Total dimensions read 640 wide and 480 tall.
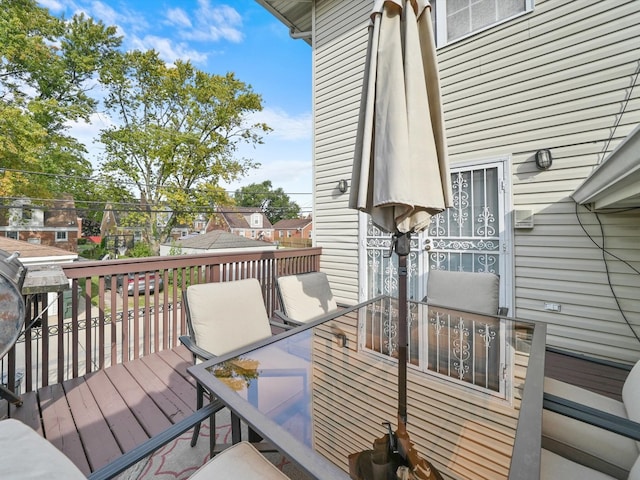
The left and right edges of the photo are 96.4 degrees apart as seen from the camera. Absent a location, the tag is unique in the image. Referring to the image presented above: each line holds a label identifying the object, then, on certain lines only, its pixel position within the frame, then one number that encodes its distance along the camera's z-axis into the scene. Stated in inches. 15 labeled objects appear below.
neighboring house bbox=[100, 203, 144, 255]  778.2
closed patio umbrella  56.4
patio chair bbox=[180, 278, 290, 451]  84.0
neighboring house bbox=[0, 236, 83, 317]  405.1
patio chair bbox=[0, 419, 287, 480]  28.4
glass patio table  41.5
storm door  74.9
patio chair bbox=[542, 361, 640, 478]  45.4
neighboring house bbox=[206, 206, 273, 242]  1376.7
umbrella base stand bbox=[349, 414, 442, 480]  41.0
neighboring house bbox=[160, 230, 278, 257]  637.9
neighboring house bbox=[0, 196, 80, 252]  510.3
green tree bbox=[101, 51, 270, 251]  536.7
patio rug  66.7
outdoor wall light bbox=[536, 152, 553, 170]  129.4
